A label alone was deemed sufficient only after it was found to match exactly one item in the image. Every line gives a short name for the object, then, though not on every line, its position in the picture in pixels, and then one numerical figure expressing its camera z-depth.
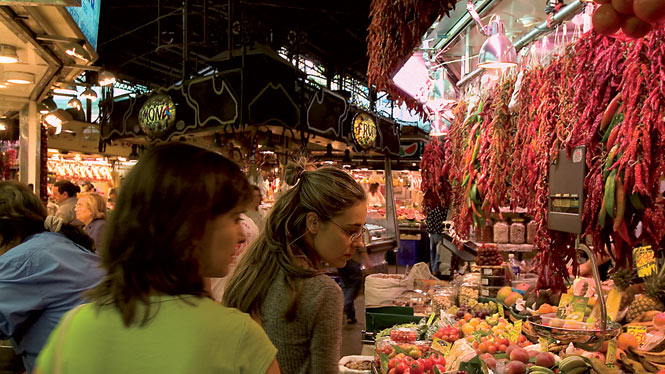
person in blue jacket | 2.37
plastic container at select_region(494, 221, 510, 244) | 7.18
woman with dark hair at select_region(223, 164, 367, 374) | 1.59
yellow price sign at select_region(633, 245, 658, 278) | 2.67
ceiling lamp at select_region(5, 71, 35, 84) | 5.12
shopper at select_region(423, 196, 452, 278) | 9.89
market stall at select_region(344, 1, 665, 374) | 2.12
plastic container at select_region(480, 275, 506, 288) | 4.35
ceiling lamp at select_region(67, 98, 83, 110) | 8.17
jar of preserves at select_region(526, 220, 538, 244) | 7.22
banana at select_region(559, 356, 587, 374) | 2.24
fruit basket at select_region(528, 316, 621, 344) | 2.38
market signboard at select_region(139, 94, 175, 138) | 8.17
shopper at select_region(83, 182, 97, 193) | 9.28
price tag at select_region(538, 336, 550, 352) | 2.55
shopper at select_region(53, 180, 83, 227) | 6.13
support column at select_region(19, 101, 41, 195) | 6.32
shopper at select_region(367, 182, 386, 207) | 13.91
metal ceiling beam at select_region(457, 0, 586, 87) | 3.34
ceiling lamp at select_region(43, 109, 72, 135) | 7.00
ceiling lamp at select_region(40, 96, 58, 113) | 6.70
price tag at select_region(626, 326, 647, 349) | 2.59
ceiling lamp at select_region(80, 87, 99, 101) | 8.34
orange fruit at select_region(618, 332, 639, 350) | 2.56
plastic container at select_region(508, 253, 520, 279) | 5.50
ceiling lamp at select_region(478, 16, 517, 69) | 3.24
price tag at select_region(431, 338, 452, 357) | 2.82
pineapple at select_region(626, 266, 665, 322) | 2.86
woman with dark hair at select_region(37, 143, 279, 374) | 0.89
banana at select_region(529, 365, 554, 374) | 2.26
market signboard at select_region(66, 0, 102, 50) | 3.99
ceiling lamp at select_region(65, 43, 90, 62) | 4.17
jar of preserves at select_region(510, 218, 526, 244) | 7.19
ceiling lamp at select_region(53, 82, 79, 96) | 6.01
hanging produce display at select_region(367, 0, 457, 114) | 2.83
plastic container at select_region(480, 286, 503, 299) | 4.27
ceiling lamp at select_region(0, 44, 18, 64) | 4.23
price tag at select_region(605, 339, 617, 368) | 2.34
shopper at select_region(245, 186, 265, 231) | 6.66
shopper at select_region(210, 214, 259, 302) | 4.23
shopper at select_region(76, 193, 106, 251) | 5.47
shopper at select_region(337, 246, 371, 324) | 7.39
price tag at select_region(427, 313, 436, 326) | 3.46
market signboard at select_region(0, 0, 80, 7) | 2.57
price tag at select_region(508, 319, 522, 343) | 2.91
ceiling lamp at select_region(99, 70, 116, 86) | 7.07
